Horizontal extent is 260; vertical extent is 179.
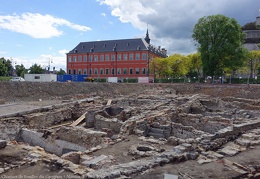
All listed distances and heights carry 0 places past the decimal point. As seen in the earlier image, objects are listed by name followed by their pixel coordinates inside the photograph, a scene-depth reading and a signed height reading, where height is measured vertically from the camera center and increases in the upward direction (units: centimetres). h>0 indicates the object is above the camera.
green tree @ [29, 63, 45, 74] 8164 +232
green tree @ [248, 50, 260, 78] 4986 +376
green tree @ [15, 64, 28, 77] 8350 +201
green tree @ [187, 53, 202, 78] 5319 +347
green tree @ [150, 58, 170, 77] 5826 +260
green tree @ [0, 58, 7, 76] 6444 +175
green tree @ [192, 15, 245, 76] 3888 +544
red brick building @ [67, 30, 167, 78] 6606 +526
